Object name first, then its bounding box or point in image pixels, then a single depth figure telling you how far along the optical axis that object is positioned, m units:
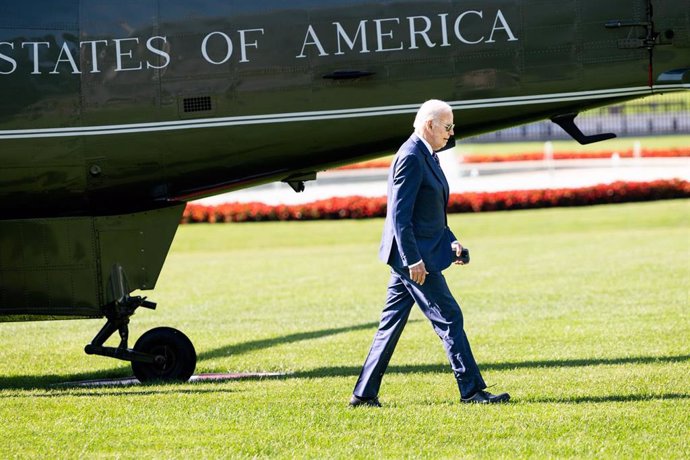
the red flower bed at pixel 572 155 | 67.69
